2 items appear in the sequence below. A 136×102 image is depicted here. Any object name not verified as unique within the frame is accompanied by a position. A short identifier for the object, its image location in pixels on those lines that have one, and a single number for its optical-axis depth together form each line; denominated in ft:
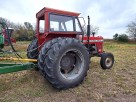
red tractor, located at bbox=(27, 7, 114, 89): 7.10
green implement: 6.99
